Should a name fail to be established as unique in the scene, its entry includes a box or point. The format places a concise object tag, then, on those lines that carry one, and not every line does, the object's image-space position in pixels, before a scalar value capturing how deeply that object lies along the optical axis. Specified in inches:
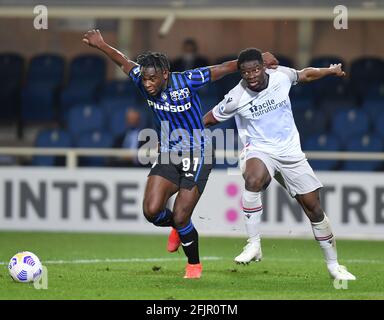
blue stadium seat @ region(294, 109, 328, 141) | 706.8
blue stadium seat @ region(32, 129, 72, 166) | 708.0
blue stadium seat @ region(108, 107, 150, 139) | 724.7
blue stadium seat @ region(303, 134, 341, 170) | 688.4
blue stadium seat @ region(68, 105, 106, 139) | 728.3
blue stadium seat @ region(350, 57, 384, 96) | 744.3
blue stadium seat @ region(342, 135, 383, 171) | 684.7
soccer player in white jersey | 406.6
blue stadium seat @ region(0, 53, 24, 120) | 759.7
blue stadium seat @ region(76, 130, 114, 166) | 709.3
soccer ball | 383.9
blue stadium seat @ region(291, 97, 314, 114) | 713.6
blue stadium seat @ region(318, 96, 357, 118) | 724.0
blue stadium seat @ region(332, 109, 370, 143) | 701.9
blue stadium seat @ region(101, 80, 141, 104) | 746.8
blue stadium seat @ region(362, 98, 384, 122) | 713.0
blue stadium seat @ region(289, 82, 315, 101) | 731.4
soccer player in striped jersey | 400.8
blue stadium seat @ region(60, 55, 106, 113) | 752.3
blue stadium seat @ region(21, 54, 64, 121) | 754.2
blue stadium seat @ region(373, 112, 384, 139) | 698.8
